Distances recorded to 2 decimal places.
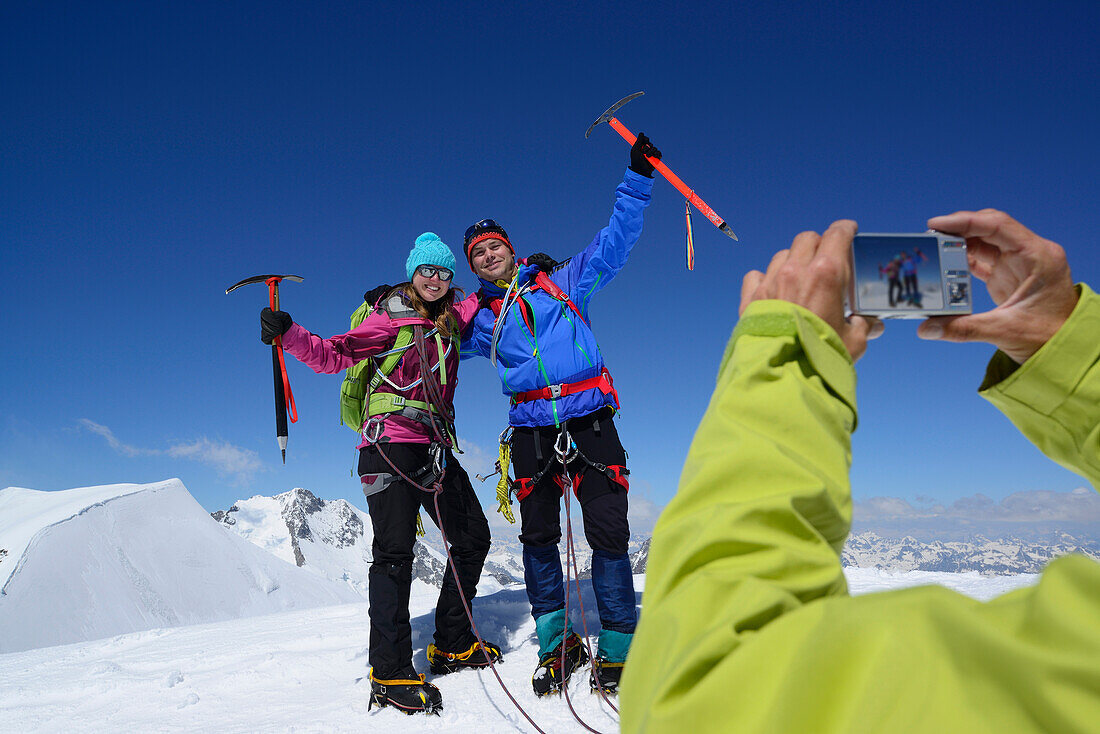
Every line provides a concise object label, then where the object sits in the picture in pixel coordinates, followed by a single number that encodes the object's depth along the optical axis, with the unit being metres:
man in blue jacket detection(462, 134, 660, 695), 4.25
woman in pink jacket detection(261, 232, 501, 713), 4.17
